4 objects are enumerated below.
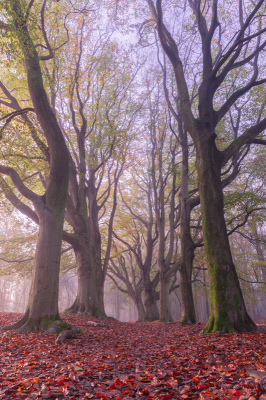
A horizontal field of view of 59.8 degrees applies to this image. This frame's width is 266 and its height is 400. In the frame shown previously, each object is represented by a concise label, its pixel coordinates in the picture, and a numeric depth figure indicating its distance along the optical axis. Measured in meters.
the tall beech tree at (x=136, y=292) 20.73
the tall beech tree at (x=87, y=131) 11.25
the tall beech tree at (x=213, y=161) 5.77
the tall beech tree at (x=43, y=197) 6.39
